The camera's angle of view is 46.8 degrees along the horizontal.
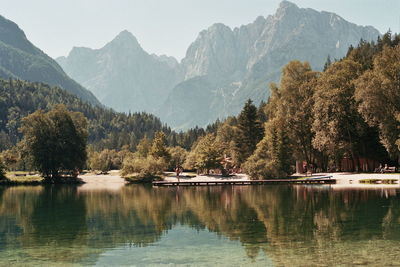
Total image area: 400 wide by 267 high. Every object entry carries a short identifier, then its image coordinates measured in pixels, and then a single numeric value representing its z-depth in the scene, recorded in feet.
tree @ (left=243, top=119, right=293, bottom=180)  257.34
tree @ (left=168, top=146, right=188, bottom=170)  422.82
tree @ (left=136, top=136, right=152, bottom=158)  427.86
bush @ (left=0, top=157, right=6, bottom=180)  296.08
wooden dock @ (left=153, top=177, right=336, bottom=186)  229.02
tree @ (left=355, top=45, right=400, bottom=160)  209.67
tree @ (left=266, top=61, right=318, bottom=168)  267.04
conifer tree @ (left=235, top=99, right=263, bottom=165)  314.96
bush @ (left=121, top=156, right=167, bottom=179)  302.45
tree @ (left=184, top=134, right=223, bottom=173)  307.78
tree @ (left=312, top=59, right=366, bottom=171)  236.63
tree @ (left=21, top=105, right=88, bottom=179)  300.81
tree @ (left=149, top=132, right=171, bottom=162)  347.77
